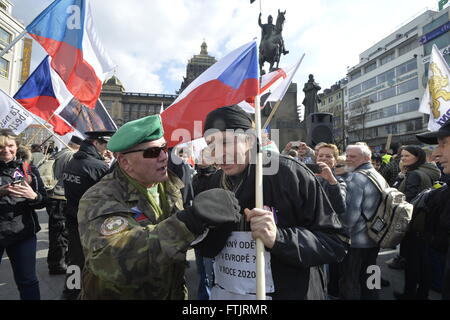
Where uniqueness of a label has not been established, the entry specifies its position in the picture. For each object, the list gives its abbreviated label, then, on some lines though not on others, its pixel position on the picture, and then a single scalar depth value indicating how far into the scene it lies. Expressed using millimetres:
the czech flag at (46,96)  4168
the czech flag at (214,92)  2318
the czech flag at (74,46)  3576
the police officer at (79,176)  3055
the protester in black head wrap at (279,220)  1356
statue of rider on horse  15820
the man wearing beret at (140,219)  1103
